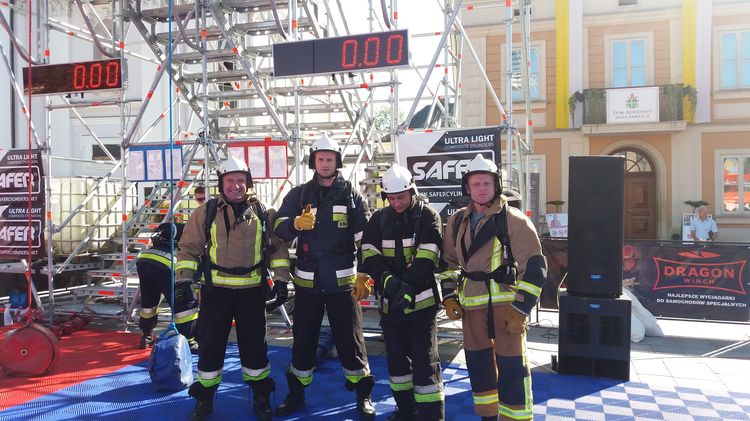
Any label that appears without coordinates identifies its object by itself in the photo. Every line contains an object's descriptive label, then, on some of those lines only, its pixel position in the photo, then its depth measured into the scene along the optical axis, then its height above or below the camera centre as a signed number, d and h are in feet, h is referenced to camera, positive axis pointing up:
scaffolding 23.24 +4.99
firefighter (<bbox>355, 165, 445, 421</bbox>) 12.65 -2.05
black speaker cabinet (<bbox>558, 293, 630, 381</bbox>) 17.07 -4.38
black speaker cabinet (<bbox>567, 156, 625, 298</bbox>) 17.13 -0.71
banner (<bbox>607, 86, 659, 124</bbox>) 52.21 +8.93
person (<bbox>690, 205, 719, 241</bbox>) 36.81 -2.08
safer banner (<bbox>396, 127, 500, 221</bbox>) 20.90 +1.69
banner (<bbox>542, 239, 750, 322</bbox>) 22.54 -3.36
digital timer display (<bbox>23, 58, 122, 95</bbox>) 23.27 +5.51
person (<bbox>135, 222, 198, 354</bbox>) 19.57 -2.72
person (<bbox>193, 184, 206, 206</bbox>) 23.04 +0.40
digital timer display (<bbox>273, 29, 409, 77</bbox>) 20.40 +5.73
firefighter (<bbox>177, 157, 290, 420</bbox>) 13.87 -1.87
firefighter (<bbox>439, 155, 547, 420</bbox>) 11.80 -2.02
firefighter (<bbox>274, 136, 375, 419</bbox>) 13.98 -1.79
